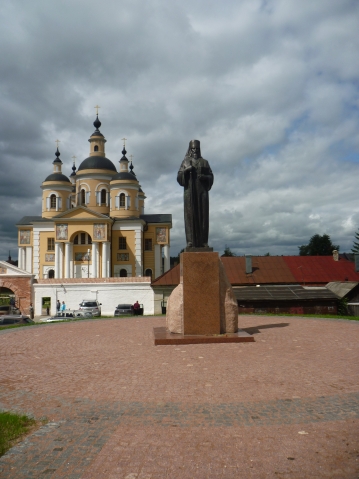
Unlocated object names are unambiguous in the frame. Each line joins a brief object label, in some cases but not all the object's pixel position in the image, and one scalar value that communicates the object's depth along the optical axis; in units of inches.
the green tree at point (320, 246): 3174.2
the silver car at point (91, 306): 1092.5
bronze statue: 403.2
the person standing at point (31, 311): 1167.3
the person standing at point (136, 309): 978.5
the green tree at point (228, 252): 4004.9
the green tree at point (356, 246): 2935.5
